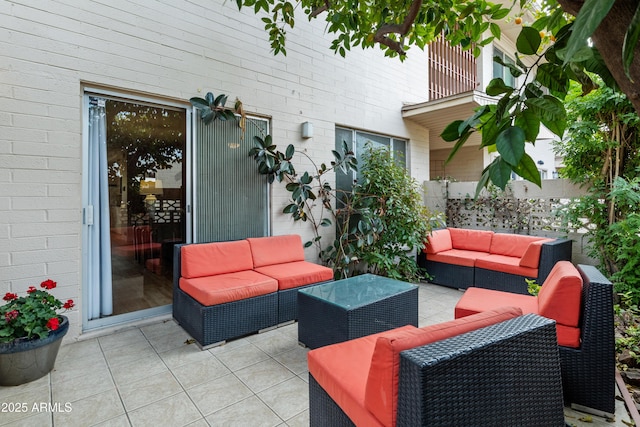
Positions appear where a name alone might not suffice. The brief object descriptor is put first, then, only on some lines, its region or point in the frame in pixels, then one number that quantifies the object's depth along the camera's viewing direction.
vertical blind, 3.86
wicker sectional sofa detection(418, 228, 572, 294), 4.07
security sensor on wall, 4.59
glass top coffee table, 2.53
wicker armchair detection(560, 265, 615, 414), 1.90
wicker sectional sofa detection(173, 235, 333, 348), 2.94
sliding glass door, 3.24
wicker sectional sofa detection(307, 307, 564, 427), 1.05
